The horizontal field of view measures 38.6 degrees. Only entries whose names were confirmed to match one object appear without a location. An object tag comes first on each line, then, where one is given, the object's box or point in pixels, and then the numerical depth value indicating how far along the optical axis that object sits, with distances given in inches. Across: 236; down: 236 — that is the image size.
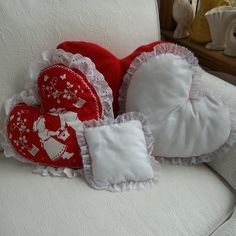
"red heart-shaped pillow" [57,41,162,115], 35.5
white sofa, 28.7
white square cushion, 32.0
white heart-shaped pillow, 34.1
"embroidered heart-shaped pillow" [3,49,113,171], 32.5
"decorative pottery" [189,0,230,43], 48.1
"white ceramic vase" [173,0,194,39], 49.8
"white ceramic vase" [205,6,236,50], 44.9
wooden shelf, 45.9
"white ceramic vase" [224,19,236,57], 45.3
